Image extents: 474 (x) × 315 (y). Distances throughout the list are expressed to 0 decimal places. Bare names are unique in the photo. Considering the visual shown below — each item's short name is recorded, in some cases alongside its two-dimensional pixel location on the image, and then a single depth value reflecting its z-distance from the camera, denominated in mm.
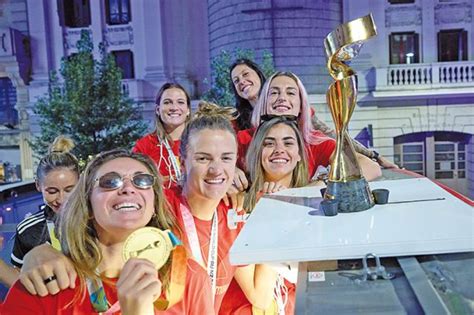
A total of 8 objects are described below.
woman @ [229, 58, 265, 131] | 2469
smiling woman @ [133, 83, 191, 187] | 2457
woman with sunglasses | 894
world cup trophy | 811
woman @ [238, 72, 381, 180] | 1785
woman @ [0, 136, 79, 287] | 1759
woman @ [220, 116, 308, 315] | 1541
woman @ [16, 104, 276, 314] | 1264
